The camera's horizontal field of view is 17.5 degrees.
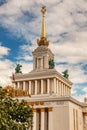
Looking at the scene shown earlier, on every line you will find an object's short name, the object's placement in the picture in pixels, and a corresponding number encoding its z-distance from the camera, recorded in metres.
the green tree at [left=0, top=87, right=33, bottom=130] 25.12
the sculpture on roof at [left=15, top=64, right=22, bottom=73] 62.41
